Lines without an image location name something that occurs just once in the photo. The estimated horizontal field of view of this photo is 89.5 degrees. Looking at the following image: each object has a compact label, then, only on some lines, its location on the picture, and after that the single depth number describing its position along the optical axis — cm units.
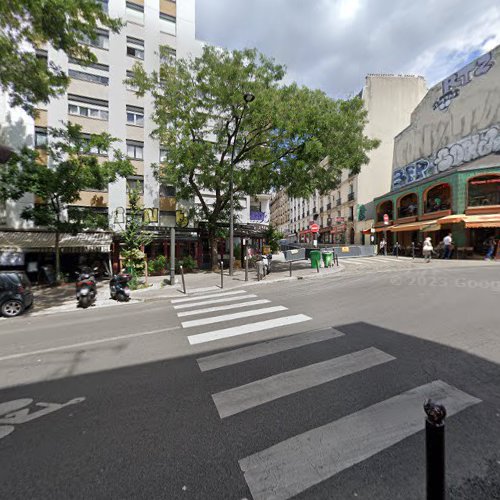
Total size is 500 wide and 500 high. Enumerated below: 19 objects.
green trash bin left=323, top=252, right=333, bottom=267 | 1670
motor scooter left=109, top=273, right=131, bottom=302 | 962
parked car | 779
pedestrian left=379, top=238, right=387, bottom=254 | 2462
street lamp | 1134
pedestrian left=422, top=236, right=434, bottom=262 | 1691
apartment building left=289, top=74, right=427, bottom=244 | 3198
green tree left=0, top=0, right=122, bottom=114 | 627
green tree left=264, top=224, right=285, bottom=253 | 2347
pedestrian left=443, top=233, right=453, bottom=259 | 1845
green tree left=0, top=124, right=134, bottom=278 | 1212
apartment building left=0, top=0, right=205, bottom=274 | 1638
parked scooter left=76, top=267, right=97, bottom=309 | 884
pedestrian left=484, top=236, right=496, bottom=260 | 1702
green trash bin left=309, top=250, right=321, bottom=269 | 1513
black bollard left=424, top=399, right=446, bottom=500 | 135
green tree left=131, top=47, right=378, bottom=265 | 1272
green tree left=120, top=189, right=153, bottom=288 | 1359
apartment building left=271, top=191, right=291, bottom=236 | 6894
